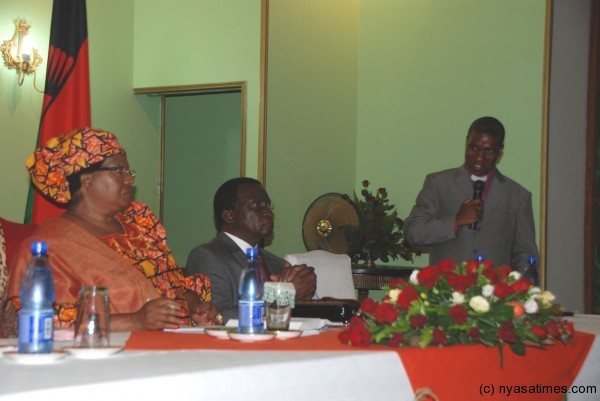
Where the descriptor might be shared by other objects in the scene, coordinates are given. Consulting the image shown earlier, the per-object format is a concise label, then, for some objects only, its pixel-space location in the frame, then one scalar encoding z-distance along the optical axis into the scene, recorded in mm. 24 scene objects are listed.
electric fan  6266
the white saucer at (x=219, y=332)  2516
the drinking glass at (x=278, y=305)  2652
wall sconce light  5488
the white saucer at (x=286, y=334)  2521
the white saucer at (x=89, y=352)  2035
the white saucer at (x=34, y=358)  1931
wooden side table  6148
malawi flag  5340
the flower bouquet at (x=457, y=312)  2406
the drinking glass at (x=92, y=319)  2111
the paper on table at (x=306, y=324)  2773
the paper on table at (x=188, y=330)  2725
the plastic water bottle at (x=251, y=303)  2490
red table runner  2338
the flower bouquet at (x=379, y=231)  6539
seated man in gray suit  3676
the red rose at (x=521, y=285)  2615
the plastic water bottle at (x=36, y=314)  1966
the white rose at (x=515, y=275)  2727
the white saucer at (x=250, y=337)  2410
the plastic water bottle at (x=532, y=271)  3760
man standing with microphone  4508
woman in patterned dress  2820
